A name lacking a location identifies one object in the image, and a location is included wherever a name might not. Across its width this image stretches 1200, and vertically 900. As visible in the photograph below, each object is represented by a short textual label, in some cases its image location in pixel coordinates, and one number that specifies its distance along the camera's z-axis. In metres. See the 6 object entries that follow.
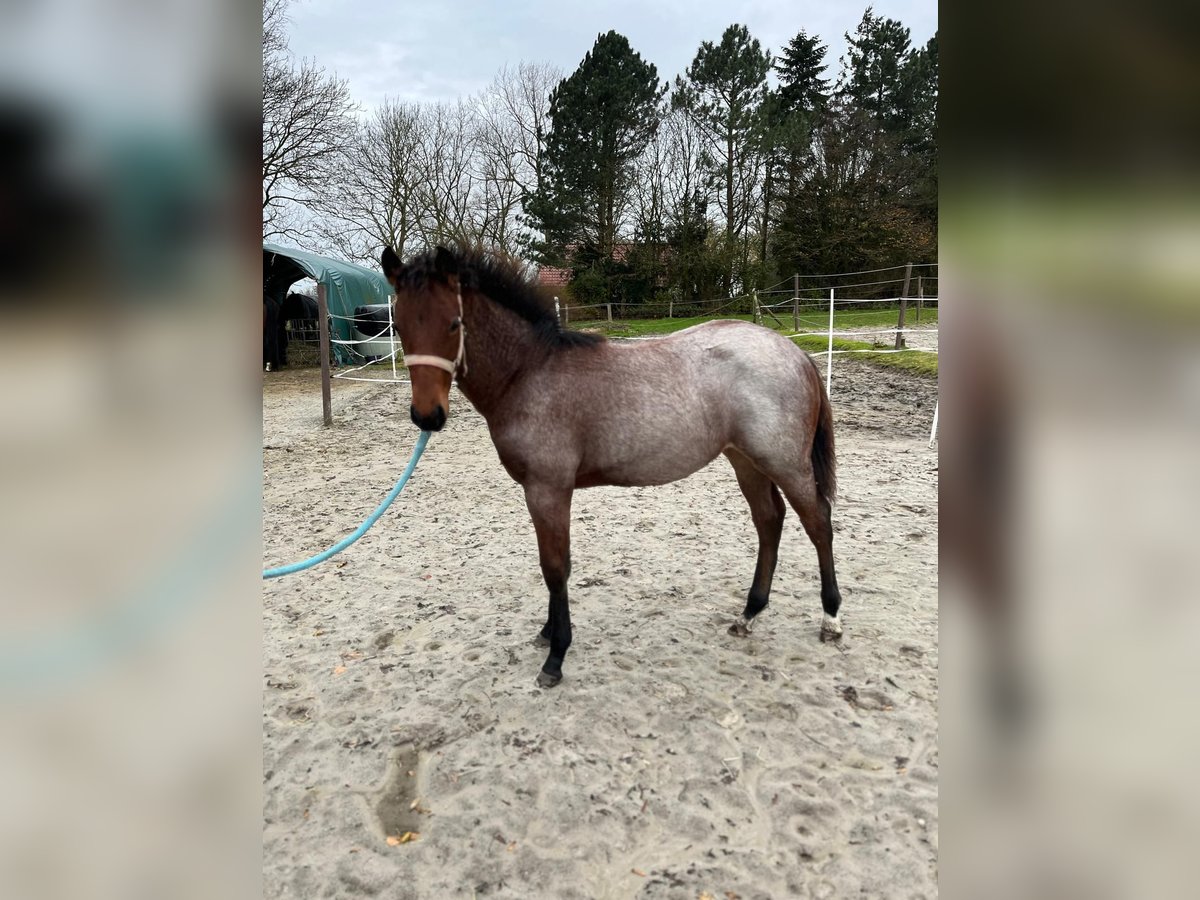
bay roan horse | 2.57
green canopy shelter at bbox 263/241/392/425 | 14.04
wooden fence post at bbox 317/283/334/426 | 8.64
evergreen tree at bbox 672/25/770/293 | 23.78
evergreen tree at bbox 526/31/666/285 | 24.05
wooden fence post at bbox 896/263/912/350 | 11.63
